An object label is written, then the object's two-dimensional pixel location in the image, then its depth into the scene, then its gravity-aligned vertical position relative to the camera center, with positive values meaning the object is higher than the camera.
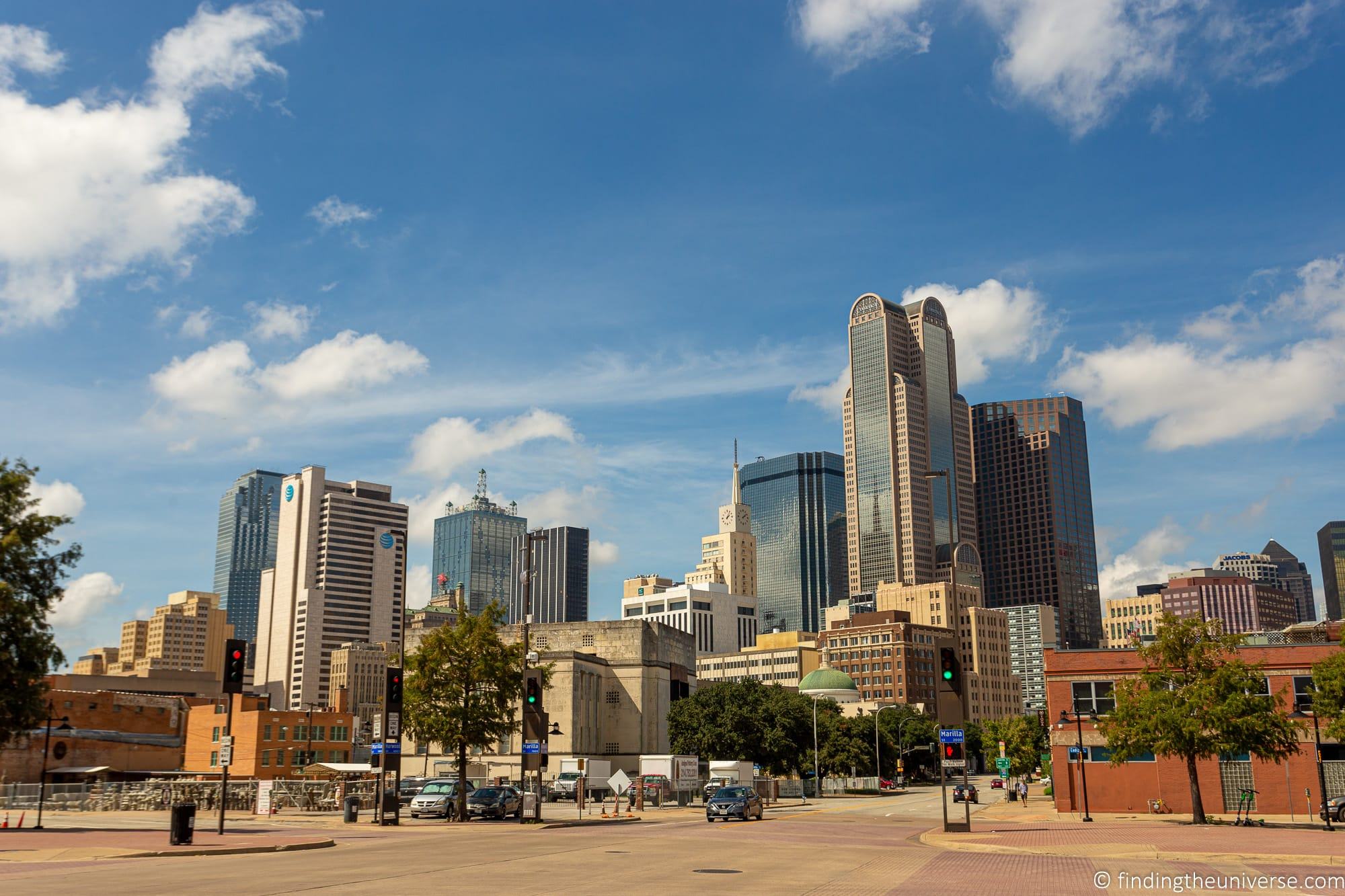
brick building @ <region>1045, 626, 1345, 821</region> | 55.53 -2.53
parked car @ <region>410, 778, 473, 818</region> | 50.72 -3.64
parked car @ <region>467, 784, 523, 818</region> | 50.97 -3.70
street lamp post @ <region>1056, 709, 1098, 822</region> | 56.81 -0.51
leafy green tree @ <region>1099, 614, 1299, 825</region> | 46.62 +0.15
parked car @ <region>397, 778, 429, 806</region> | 70.38 -4.53
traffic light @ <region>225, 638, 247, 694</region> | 35.91 +1.70
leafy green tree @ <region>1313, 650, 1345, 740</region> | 46.19 +0.73
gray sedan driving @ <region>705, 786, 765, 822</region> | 52.50 -4.01
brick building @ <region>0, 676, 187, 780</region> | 89.06 -1.71
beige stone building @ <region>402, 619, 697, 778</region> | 115.94 +2.35
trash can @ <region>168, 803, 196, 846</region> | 32.62 -2.94
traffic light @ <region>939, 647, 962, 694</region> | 37.91 +1.47
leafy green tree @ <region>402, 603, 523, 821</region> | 52.84 +1.38
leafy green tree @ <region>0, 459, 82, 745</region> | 43.69 +4.34
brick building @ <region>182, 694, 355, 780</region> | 104.38 -1.99
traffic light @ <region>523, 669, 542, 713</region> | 50.97 +1.04
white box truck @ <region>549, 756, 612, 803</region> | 81.06 -4.63
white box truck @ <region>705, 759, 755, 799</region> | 77.44 -3.77
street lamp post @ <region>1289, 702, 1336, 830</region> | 43.22 -1.45
